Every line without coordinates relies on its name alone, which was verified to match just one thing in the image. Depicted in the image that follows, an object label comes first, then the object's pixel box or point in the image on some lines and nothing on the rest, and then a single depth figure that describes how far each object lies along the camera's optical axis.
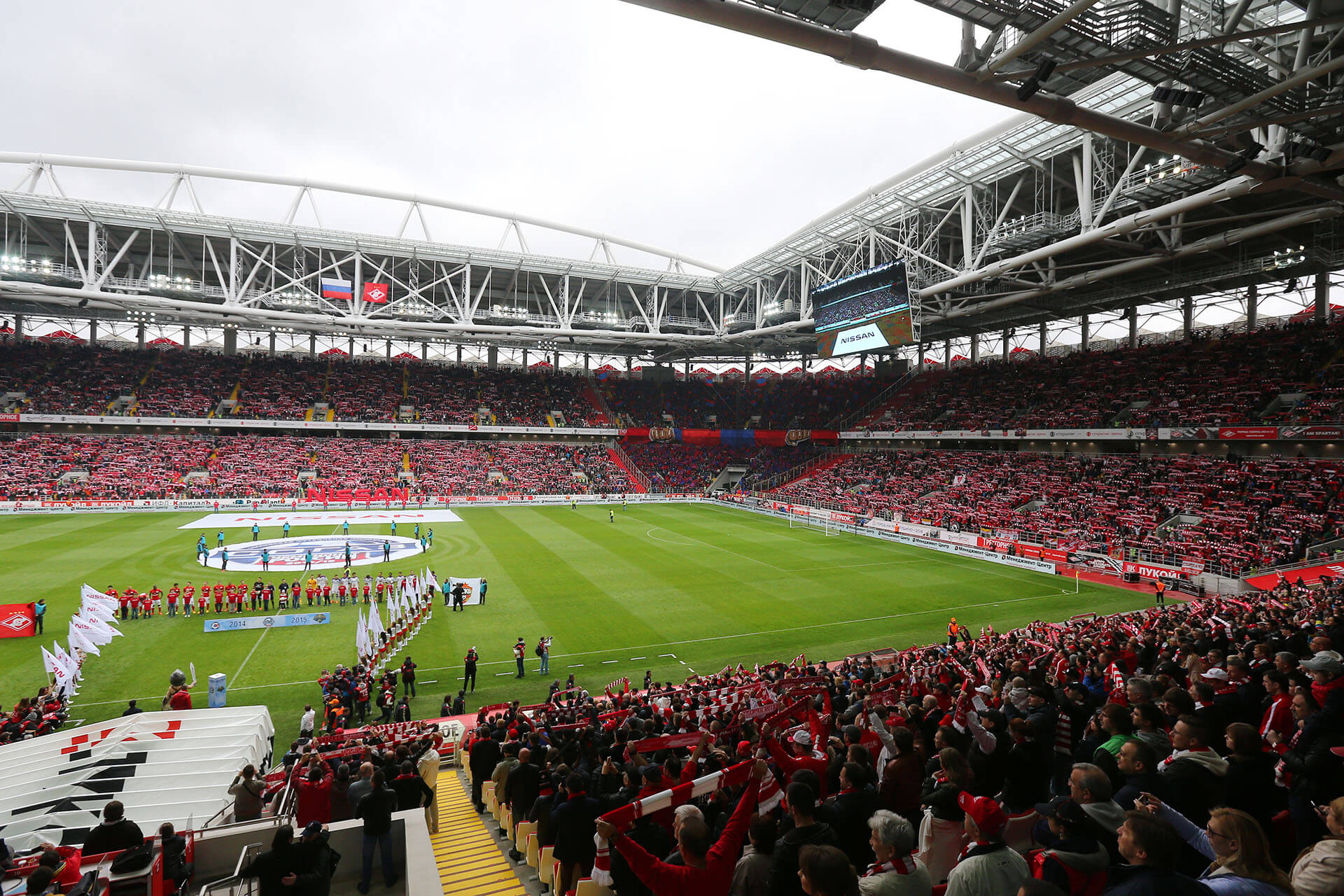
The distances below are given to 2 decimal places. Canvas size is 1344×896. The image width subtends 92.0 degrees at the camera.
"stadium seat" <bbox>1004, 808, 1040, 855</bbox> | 4.41
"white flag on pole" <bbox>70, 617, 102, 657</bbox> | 15.76
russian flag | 47.00
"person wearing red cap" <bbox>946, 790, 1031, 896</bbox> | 3.10
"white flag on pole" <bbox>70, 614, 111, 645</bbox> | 15.88
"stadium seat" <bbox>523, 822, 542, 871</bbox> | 6.86
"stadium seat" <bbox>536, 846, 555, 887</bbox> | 6.19
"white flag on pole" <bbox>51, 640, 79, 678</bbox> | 14.35
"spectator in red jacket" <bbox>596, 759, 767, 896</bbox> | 3.59
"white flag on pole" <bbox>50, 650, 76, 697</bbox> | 14.16
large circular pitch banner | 28.80
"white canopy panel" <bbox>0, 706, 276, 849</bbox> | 7.75
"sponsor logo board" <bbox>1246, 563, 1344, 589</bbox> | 23.67
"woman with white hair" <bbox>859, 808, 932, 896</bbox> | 3.07
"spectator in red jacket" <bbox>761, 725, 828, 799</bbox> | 5.31
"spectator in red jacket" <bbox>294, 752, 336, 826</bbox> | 7.73
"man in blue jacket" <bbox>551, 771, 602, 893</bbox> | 5.48
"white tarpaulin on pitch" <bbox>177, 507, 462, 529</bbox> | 38.97
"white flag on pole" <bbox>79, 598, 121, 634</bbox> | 16.81
